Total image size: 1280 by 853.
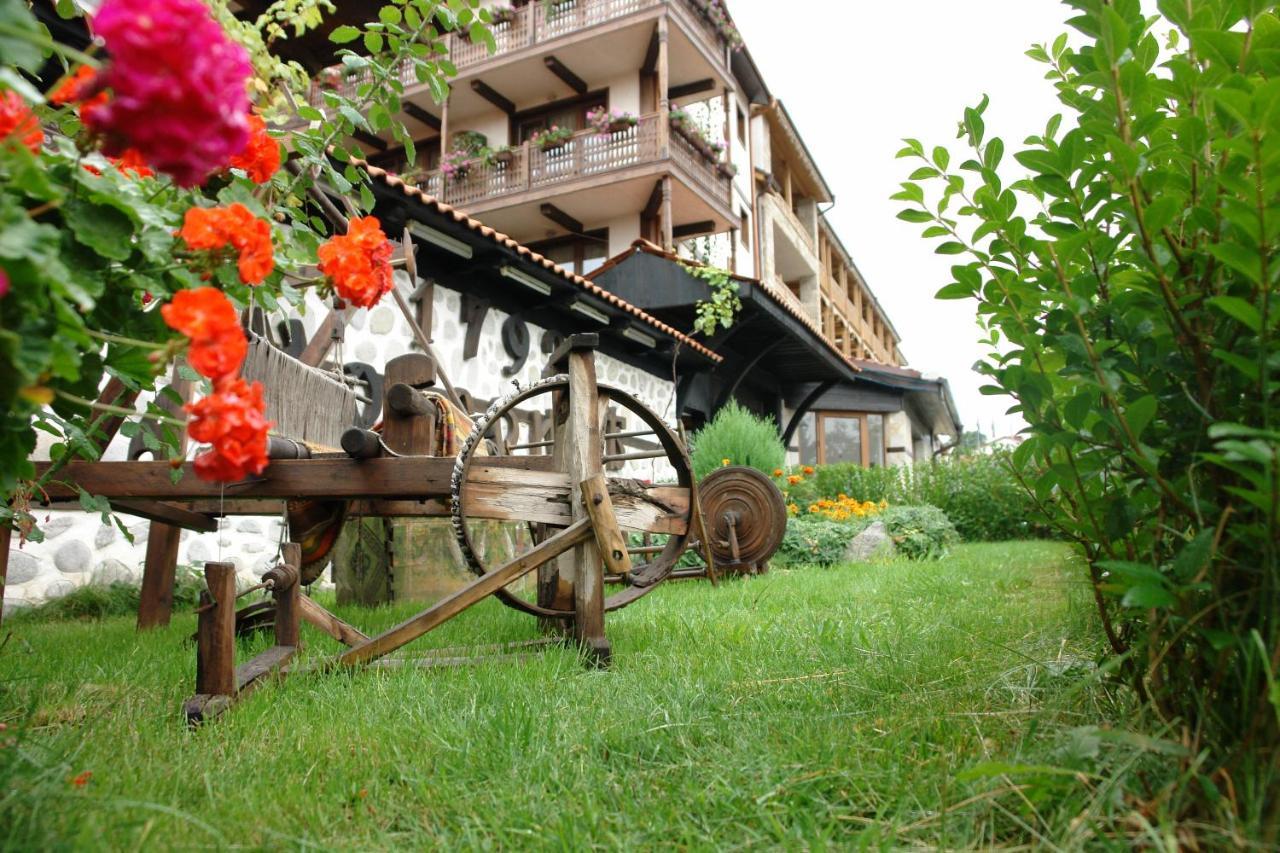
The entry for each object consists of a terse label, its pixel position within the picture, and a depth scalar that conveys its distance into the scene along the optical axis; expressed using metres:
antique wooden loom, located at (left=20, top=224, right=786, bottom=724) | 2.50
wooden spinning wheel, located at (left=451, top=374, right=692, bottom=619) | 2.60
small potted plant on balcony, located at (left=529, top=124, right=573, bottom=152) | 12.86
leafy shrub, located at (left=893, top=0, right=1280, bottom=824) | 1.10
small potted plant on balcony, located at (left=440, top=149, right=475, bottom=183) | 13.64
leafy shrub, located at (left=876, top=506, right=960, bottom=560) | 7.78
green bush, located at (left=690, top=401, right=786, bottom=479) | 9.03
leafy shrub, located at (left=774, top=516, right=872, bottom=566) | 7.36
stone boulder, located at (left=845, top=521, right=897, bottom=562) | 7.49
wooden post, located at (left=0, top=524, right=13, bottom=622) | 2.71
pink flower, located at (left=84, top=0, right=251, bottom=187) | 0.80
